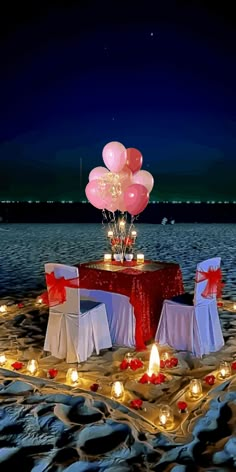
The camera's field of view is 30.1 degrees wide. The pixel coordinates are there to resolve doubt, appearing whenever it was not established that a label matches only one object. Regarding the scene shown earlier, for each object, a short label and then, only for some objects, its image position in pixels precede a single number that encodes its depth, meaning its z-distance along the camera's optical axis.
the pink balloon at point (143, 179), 5.05
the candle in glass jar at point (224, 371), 3.53
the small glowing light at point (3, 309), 5.40
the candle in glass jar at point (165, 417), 2.79
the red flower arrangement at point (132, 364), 3.69
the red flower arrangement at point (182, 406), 2.97
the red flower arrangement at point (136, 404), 3.02
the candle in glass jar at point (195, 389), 3.19
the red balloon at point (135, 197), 4.61
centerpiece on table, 4.67
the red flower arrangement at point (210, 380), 3.39
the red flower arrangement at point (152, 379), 3.42
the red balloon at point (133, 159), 4.85
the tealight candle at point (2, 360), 3.80
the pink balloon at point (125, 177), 4.85
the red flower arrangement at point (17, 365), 3.71
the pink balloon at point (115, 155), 4.76
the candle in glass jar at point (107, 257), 5.00
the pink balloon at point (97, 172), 4.92
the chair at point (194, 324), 4.03
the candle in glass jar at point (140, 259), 4.93
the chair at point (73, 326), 3.80
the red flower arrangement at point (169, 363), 3.76
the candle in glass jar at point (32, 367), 3.67
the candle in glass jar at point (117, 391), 3.18
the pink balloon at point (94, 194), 4.77
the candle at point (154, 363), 3.50
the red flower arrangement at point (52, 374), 3.55
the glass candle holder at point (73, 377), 3.45
